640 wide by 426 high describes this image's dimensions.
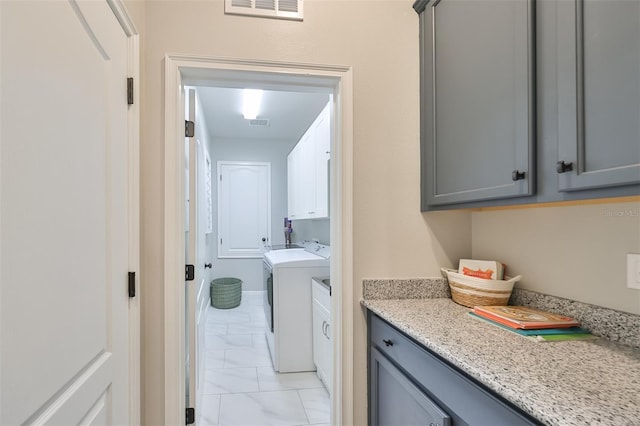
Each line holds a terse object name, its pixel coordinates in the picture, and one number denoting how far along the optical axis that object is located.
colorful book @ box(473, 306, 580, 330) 1.19
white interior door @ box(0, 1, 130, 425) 0.67
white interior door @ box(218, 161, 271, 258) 5.71
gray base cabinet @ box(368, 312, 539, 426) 0.93
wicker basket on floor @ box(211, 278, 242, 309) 5.04
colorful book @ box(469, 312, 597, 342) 1.13
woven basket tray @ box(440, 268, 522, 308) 1.49
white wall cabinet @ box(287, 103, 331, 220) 2.91
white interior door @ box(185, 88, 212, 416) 1.77
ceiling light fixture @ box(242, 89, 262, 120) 3.70
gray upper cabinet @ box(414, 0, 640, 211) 0.89
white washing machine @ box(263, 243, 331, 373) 2.97
